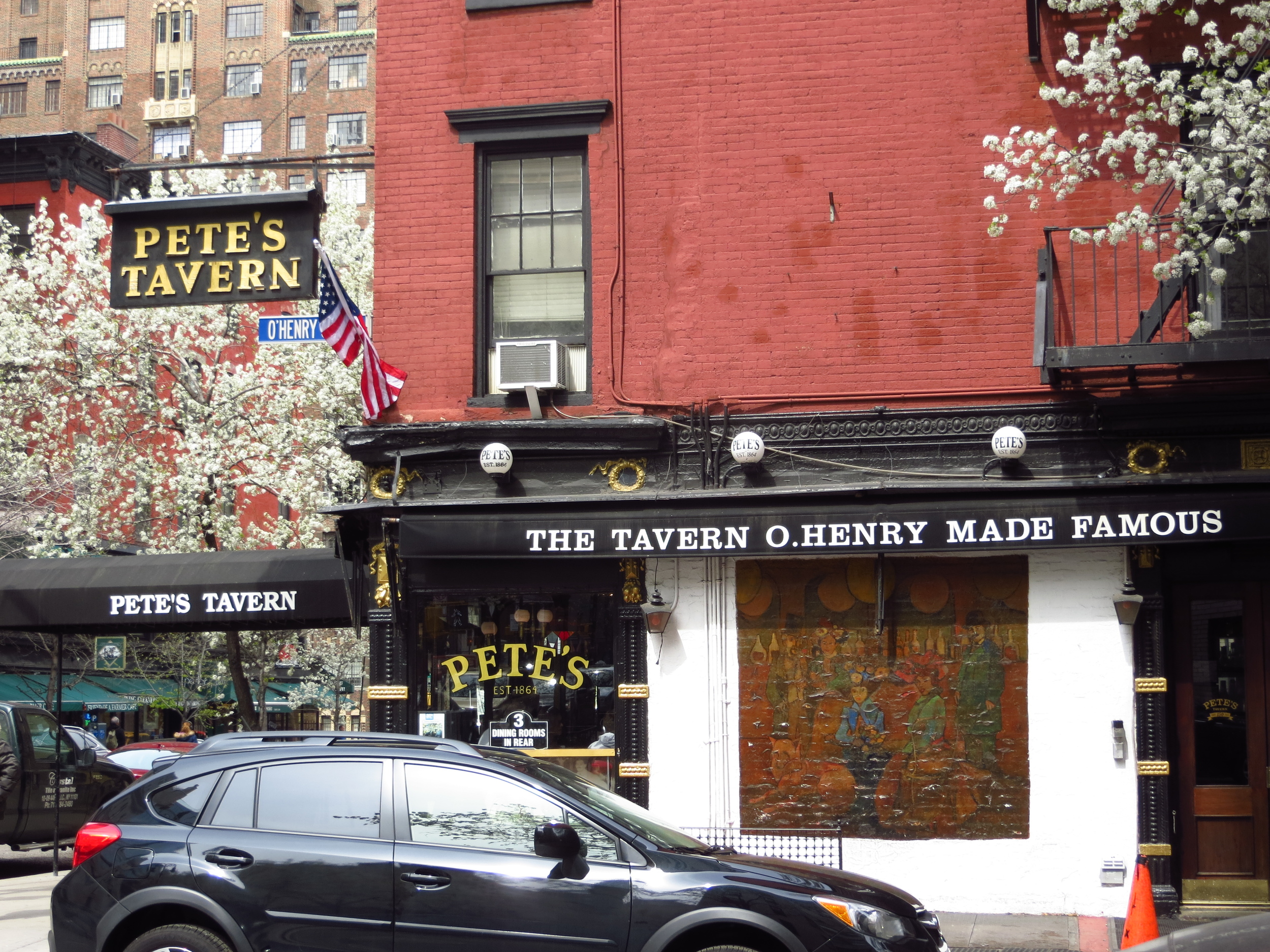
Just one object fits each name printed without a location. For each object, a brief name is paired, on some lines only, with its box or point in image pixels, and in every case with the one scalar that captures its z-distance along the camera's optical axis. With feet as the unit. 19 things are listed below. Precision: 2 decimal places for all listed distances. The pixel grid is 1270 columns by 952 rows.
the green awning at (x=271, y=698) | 133.35
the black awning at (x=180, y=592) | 43.29
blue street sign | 40.27
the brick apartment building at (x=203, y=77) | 218.59
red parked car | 78.48
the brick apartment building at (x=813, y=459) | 36.96
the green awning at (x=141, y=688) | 116.47
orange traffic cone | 28.81
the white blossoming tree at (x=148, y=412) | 79.10
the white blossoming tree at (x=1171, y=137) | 32.22
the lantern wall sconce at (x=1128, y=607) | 36.76
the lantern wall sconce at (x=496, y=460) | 39.86
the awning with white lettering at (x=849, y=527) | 35.65
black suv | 22.12
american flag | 40.06
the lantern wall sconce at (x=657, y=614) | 39.32
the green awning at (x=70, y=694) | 107.34
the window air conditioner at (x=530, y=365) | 40.55
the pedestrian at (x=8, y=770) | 45.26
